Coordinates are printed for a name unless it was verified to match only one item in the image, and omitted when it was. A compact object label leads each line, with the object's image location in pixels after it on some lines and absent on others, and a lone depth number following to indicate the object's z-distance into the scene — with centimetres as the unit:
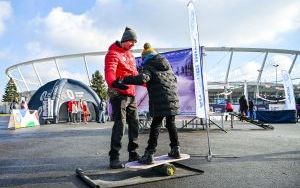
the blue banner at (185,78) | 891
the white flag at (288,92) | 1553
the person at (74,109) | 1753
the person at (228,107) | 1667
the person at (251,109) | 1781
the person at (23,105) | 1712
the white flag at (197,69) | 474
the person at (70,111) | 1768
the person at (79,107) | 1767
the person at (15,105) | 2073
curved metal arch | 5818
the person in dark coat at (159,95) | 354
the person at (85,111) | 1716
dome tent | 1705
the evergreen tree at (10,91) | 7479
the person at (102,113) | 1717
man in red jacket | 365
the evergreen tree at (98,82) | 6123
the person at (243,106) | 1601
